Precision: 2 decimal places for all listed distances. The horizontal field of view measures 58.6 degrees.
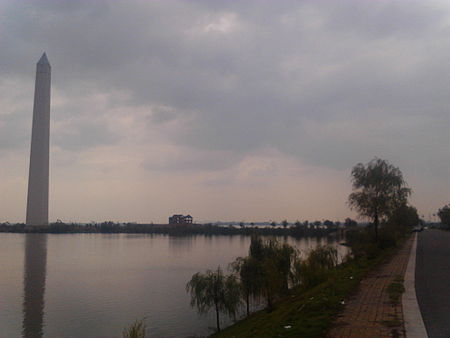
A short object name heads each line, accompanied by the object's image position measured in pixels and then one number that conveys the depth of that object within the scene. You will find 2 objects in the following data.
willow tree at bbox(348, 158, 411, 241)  31.58
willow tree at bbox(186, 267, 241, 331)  19.12
